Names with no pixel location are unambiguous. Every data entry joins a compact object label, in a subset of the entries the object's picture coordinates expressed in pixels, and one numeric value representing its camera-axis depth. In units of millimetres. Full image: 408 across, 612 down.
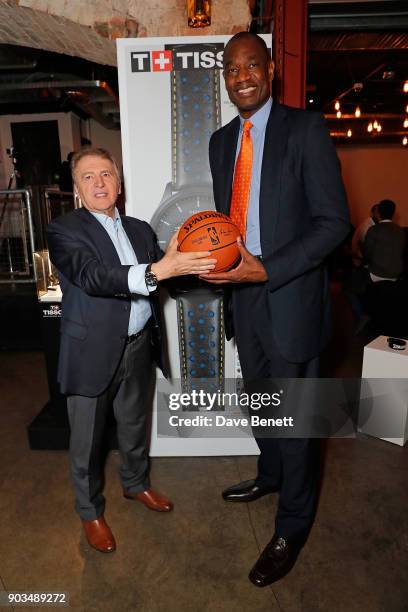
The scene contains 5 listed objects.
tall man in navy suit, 1617
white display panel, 2250
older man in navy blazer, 1721
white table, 2869
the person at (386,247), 4910
